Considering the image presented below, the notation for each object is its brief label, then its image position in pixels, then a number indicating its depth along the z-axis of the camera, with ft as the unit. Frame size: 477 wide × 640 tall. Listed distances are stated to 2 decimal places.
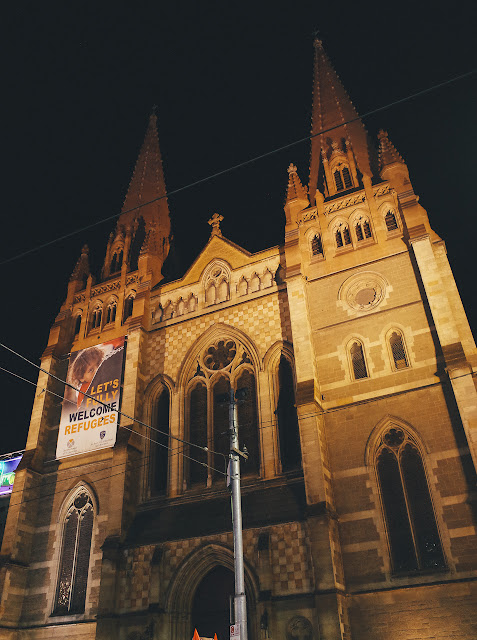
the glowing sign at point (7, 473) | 118.50
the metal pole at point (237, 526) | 37.58
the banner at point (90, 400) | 72.74
